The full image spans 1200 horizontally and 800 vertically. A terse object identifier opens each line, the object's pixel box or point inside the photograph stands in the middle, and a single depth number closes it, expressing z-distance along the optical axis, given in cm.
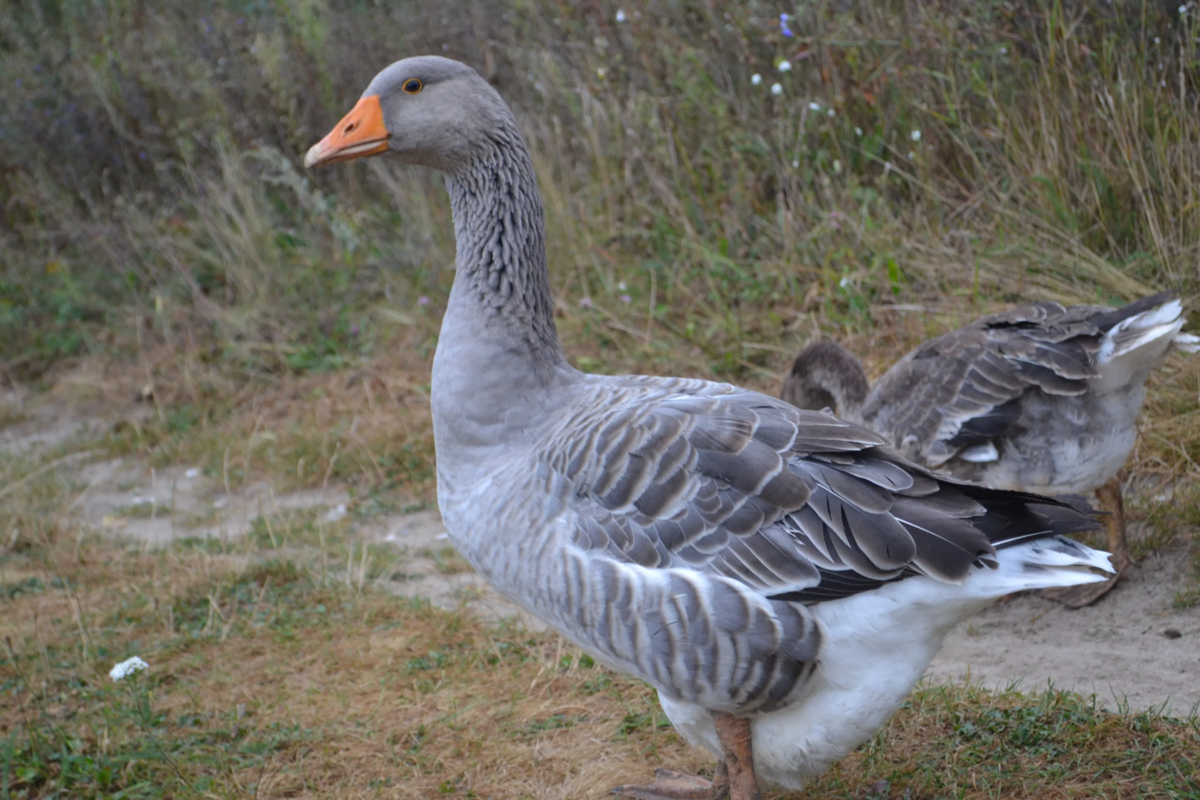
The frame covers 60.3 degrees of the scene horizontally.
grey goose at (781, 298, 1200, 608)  393
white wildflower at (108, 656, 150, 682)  352
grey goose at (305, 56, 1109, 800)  269
